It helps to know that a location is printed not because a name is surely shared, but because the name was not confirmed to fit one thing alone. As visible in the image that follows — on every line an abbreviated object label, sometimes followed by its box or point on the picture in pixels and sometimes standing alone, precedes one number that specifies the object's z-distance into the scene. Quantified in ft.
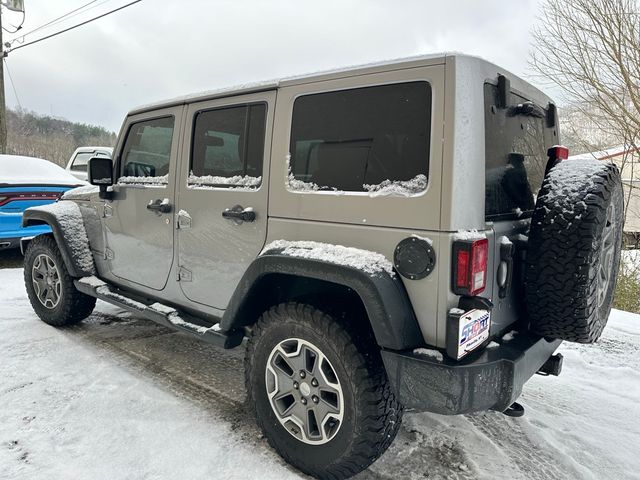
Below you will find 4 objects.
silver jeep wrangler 6.17
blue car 19.49
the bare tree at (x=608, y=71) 24.80
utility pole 43.53
